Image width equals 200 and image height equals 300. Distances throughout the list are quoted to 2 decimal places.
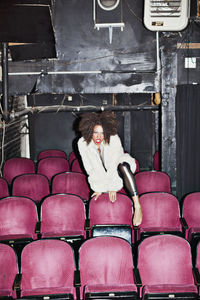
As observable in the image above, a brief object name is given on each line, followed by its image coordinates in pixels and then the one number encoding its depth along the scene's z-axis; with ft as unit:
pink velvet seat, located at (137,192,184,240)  15.40
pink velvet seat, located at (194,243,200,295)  11.66
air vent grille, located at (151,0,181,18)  18.78
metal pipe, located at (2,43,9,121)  18.34
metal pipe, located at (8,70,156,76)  21.08
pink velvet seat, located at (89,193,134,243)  15.33
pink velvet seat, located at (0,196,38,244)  14.83
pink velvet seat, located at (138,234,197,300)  11.61
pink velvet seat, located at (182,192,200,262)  15.53
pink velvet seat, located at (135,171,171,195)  19.19
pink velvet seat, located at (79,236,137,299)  11.59
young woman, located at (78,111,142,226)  14.67
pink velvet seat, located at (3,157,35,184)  23.48
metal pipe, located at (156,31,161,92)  20.80
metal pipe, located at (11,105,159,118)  23.50
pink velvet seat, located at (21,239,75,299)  11.50
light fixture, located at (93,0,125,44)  20.38
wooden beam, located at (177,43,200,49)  21.02
